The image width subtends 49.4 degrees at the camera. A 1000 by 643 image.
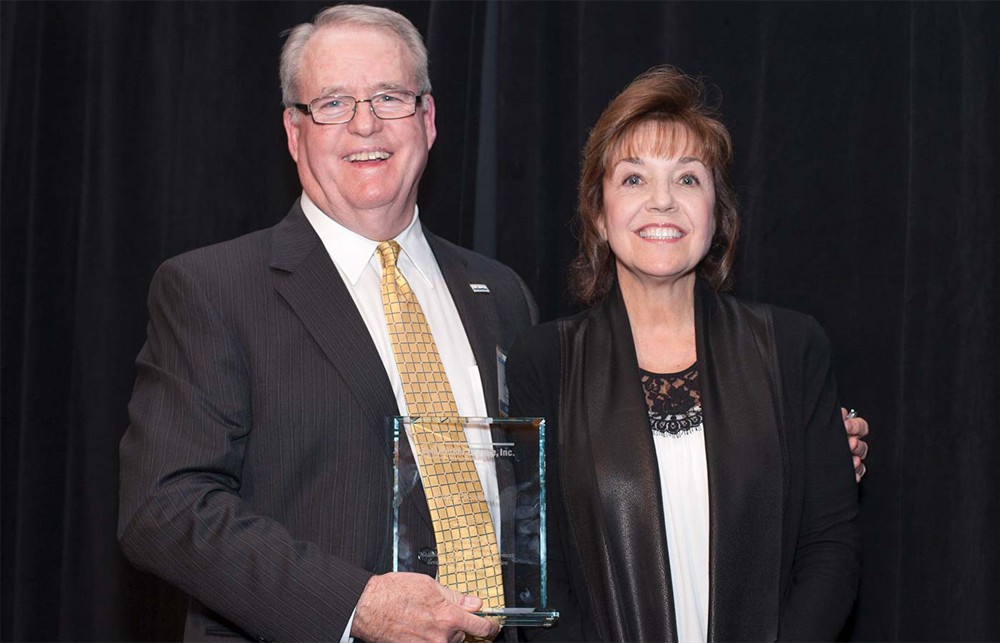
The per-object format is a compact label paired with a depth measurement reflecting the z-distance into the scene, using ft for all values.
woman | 6.90
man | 6.50
